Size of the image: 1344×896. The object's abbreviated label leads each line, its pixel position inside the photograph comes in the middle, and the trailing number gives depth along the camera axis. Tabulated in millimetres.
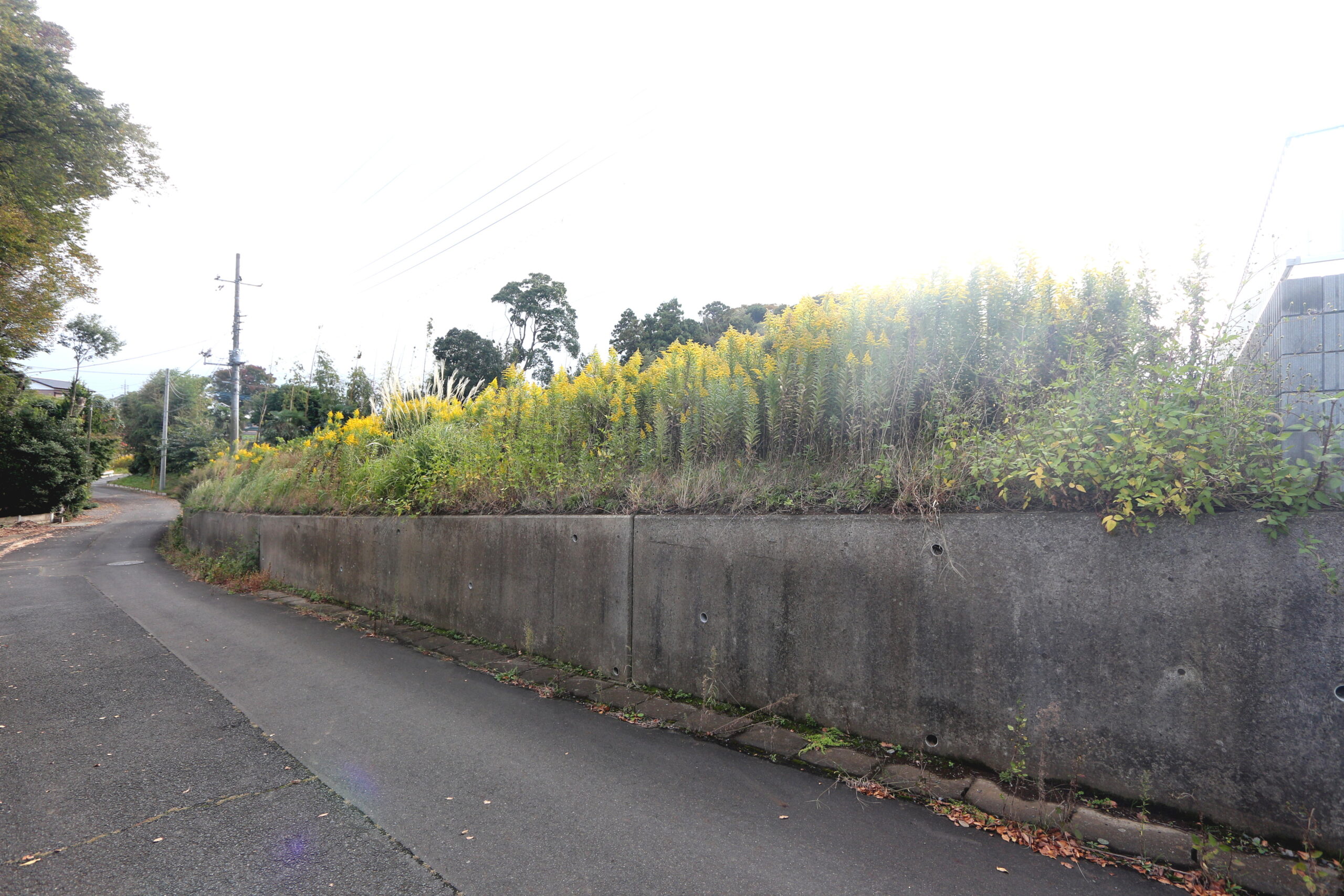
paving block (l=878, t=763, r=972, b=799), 2758
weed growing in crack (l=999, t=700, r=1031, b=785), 2713
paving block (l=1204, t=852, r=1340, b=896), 2062
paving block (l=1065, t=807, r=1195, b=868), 2262
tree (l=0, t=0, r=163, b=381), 12734
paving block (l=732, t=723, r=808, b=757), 3285
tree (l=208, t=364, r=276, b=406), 47594
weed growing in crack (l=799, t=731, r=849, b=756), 3240
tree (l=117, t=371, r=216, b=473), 40156
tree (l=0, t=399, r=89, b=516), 22938
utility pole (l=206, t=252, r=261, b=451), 21375
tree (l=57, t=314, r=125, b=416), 36938
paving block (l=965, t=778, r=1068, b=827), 2508
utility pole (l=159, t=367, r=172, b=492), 40469
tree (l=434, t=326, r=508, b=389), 30562
